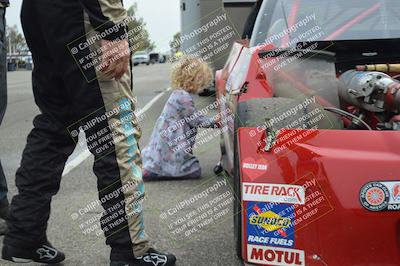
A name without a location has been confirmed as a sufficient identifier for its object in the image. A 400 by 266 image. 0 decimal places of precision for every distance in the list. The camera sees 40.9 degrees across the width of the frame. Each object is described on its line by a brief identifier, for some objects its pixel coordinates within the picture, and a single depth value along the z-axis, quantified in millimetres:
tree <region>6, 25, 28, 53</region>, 71500
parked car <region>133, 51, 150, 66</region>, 64550
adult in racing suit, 2344
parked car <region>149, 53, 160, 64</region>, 73312
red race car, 1837
